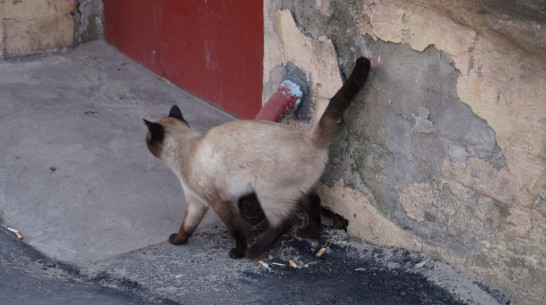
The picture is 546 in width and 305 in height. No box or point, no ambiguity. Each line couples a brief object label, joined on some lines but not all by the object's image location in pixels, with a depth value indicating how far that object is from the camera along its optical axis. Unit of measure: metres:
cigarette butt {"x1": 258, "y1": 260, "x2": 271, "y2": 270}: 4.02
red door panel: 5.62
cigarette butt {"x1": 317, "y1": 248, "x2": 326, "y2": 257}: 4.11
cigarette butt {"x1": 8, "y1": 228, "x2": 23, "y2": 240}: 4.35
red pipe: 4.21
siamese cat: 3.93
